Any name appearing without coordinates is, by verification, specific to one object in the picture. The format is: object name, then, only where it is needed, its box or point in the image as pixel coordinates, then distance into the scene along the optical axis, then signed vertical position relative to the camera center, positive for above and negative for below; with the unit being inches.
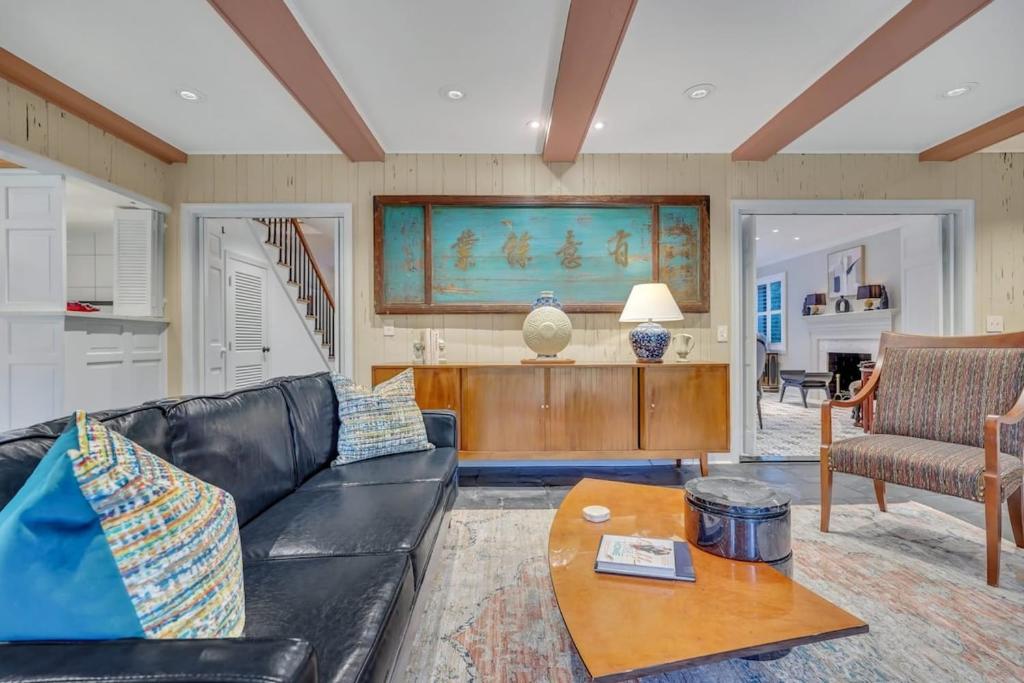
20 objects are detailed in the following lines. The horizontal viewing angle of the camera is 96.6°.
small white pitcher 126.7 -1.1
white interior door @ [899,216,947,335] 143.5 +21.4
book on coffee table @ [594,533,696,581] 45.7 -22.8
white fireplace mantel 226.5 +4.9
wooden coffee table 34.7 -23.7
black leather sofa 23.5 -21.4
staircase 203.9 +32.0
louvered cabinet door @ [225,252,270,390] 164.9 +7.7
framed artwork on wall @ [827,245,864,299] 245.6 +39.0
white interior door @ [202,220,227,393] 141.3 +9.7
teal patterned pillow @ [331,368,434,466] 82.6 -15.0
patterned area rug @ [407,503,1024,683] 52.6 -37.6
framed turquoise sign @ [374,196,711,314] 135.9 +26.9
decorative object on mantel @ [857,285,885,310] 223.2 +23.1
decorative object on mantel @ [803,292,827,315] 276.1 +22.8
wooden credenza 119.2 -17.9
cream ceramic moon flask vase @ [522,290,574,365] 124.6 +3.1
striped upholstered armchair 71.1 -16.0
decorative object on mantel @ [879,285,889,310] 221.0 +18.9
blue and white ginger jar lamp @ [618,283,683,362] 124.0 +6.6
